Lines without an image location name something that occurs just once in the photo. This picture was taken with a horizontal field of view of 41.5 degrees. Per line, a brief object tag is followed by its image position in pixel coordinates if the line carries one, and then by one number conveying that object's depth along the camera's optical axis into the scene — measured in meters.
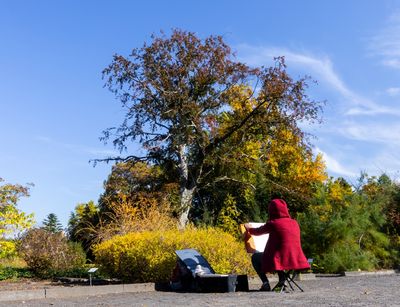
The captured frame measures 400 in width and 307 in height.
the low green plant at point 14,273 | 14.72
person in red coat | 9.53
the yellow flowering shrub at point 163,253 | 11.99
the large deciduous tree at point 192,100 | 26.11
